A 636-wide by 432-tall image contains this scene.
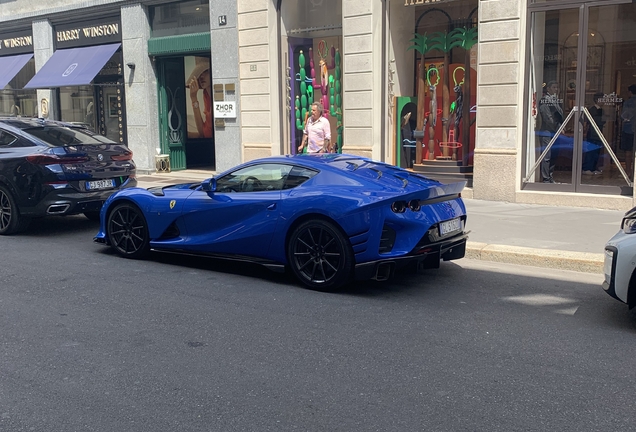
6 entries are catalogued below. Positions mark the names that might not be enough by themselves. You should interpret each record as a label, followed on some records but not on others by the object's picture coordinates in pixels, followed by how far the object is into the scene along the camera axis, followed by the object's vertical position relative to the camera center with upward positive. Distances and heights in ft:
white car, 17.08 -3.65
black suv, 30.73 -1.97
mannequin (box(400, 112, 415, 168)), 46.14 -1.04
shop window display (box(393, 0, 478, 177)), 43.39 +2.74
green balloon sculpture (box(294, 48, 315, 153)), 50.42 +2.46
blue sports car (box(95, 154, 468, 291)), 20.62 -2.98
